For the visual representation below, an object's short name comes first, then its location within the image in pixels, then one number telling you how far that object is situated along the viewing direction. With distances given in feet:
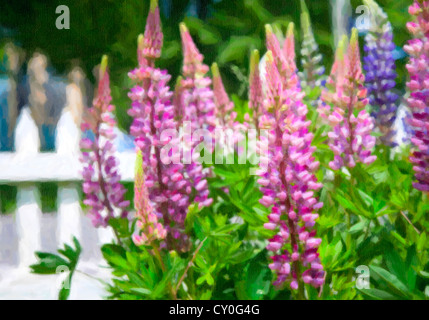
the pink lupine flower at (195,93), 2.94
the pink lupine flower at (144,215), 2.00
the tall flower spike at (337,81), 2.57
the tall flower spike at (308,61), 3.83
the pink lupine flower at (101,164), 2.68
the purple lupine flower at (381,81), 3.21
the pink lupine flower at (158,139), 2.47
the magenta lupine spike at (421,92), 2.36
